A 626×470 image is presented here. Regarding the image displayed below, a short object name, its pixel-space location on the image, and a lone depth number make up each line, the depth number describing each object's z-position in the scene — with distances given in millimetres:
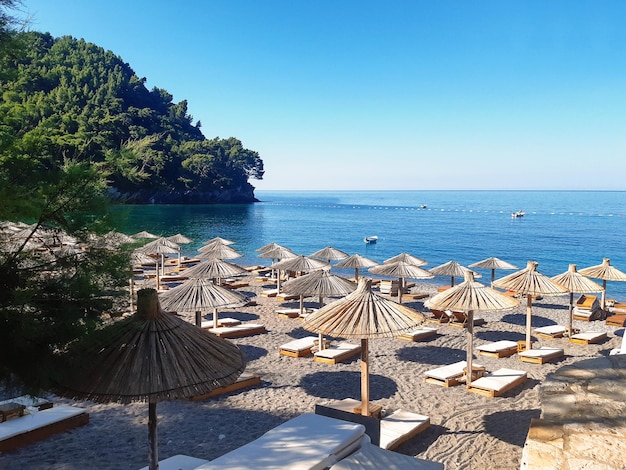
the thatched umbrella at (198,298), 9836
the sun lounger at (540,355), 10352
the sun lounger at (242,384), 8203
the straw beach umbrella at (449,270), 16266
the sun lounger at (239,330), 12023
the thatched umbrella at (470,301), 8797
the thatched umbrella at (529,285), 10852
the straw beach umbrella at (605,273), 14555
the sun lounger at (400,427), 6314
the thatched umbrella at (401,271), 15203
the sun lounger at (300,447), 4016
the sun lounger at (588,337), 12047
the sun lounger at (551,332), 12638
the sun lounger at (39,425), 6137
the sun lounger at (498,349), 10914
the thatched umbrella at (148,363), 3910
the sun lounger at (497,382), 8355
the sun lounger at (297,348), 10633
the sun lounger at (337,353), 10164
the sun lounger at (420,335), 11961
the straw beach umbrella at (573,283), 12219
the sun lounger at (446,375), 8859
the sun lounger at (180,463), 4812
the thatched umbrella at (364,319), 6805
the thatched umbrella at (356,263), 17944
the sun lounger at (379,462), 3922
